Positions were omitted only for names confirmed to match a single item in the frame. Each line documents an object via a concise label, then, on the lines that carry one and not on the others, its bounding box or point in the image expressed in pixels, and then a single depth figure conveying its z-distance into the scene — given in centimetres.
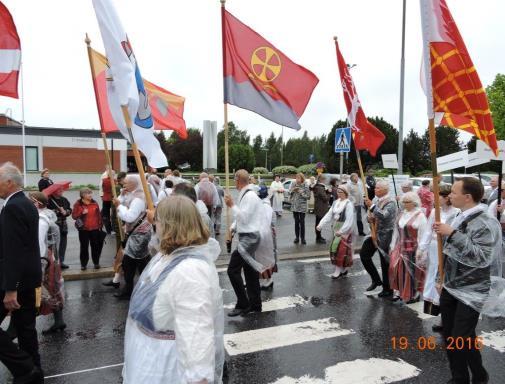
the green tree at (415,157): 5501
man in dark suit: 376
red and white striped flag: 509
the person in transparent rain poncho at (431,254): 561
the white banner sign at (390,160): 941
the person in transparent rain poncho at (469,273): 369
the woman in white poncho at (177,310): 209
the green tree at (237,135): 10781
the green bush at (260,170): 6669
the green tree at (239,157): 7194
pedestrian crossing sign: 1239
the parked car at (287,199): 1998
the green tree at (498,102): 4412
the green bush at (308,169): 4939
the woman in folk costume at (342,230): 804
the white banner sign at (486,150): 627
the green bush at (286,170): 5603
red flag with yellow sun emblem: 626
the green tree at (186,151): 7000
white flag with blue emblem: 396
